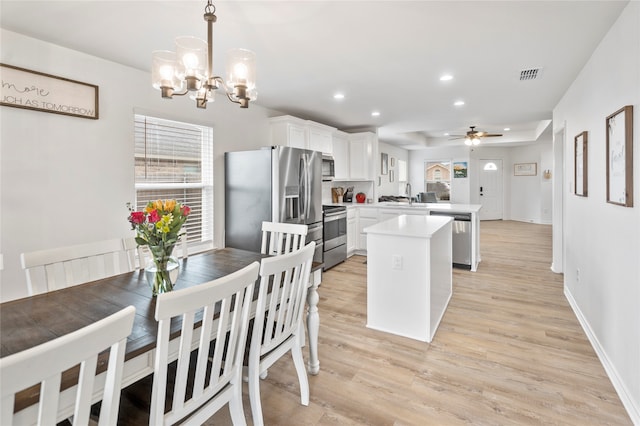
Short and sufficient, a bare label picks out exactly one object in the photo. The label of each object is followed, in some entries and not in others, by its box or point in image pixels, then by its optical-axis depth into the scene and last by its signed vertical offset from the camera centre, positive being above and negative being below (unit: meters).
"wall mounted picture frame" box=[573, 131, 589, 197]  2.90 +0.40
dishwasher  4.82 -0.51
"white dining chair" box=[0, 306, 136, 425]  0.67 -0.36
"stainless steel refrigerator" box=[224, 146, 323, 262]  3.76 +0.19
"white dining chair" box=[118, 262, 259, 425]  1.08 -0.59
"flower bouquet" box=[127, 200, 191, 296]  1.62 -0.13
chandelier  1.71 +0.77
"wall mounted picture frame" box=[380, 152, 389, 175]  8.59 +1.17
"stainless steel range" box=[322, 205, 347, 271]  4.91 -0.45
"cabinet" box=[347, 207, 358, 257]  5.70 -0.45
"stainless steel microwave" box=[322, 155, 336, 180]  5.51 +0.67
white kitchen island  2.73 -0.65
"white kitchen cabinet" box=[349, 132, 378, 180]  6.27 +1.00
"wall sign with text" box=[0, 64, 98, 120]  2.30 +0.89
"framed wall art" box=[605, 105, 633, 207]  1.90 +0.30
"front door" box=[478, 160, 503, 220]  10.52 +0.53
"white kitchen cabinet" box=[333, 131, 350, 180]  5.96 +0.98
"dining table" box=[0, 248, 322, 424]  0.98 -0.47
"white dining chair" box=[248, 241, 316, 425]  1.52 -0.62
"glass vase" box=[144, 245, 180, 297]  1.64 -0.32
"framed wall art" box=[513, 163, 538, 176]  10.02 +1.13
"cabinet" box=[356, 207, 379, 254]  5.79 -0.25
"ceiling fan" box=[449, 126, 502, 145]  6.43 +1.38
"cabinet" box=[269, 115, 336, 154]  4.60 +1.11
